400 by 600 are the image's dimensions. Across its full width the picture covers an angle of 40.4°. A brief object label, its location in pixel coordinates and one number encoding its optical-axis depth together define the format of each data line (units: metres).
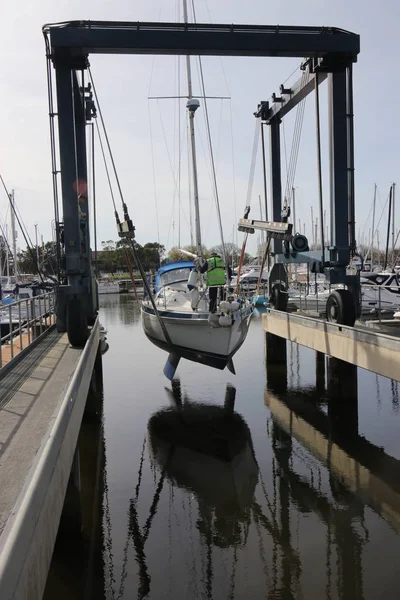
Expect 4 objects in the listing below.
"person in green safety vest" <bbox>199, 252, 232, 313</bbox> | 15.02
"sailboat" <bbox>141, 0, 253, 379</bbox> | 14.52
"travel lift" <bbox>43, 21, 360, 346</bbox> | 12.30
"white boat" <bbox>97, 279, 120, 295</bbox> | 74.79
